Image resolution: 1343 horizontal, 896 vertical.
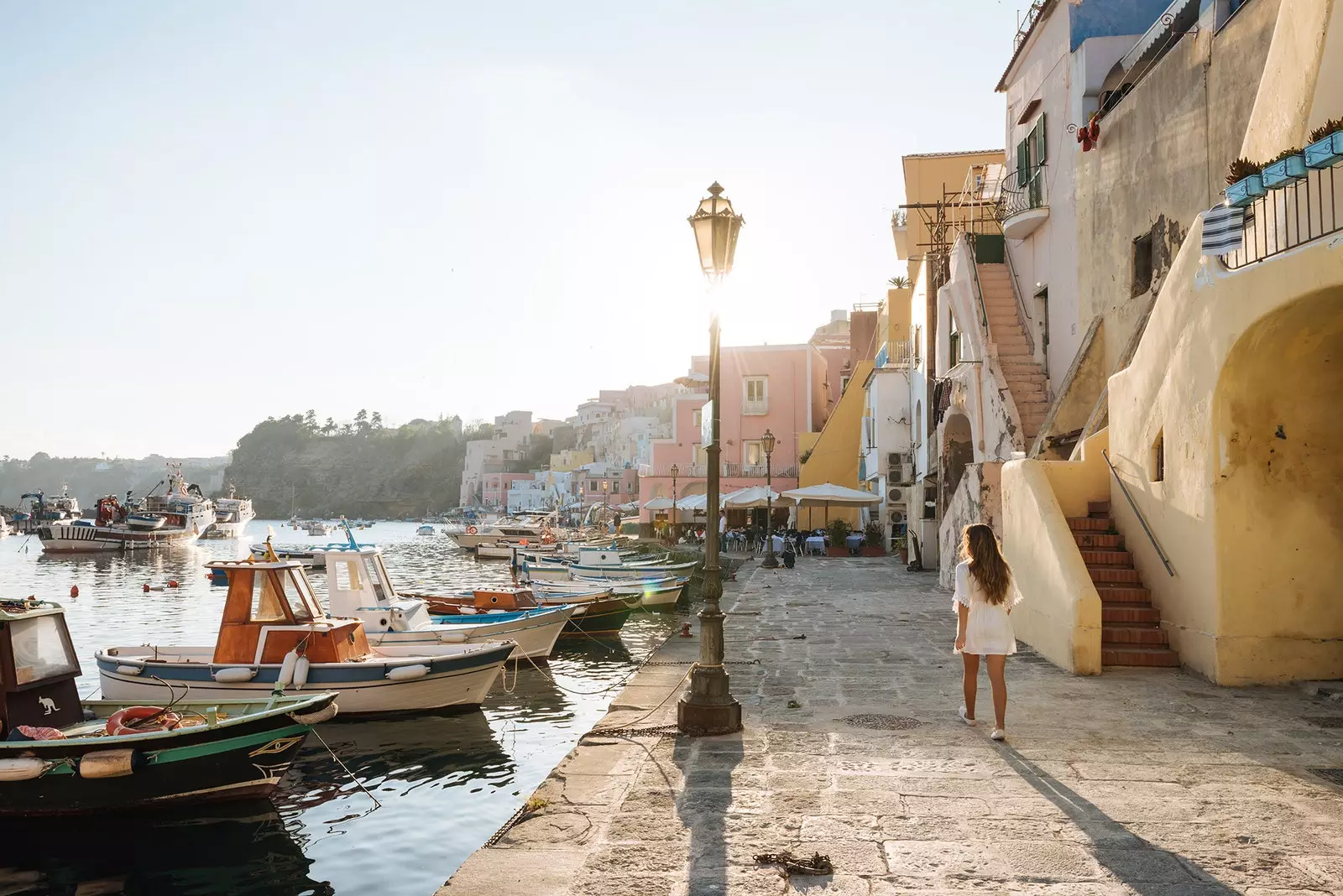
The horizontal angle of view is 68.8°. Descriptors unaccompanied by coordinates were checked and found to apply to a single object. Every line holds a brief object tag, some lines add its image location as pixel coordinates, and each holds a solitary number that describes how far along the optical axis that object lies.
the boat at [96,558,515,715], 12.68
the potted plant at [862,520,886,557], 37.59
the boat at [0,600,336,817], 8.53
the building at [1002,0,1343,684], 8.52
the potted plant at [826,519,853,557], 37.66
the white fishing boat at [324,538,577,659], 16.38
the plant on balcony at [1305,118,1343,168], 7.26
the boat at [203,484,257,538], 97.31
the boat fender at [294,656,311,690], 12.35
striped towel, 8.70
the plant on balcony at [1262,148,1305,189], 7.68
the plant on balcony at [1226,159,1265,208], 8.21
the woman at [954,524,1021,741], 7.54
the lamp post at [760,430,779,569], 31.59
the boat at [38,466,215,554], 66.75
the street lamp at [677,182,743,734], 7.90
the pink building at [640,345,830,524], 56.38
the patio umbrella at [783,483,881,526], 34.28
